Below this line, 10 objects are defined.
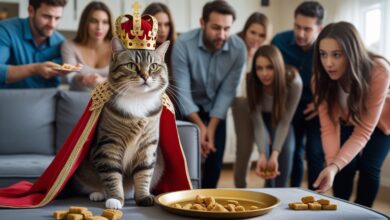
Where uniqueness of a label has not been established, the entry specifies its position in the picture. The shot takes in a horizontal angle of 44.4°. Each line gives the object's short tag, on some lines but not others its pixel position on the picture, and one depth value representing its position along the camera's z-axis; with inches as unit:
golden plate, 43.8
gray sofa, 87.4
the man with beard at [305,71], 95.8
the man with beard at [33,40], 95.1
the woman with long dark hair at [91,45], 94.2
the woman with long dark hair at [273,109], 94.6
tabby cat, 49.1
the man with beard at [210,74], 93.9
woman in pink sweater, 73.3
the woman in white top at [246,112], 103.2
